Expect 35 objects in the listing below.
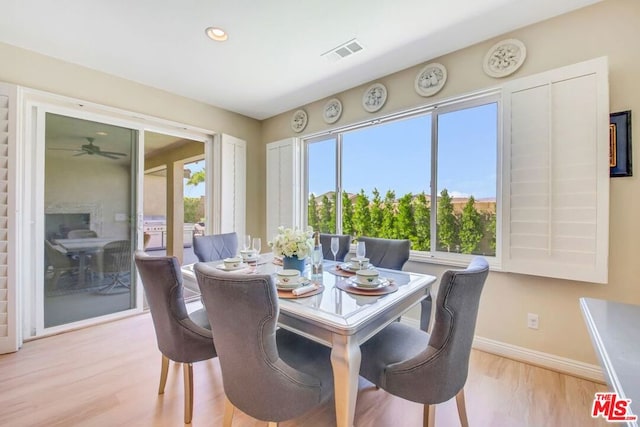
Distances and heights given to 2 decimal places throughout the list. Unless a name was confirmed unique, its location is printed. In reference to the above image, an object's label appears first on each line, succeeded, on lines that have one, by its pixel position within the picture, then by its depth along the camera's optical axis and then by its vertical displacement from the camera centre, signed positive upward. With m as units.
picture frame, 1.86 +0.49
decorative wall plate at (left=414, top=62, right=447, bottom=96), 2.64 +1.34
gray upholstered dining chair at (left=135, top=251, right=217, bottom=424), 1.46 -0.59
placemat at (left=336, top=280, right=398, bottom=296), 1.55 -0.43
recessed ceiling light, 2.25 +1.51
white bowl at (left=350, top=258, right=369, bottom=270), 1.96 -0.36
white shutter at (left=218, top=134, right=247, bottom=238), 3.86 +0.43
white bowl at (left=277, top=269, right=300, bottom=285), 1.63 -0.38
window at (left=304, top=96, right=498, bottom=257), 2.54 +0.40
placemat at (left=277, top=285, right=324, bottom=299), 1.48 -0.44
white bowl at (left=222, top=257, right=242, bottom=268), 1.98 -0.35
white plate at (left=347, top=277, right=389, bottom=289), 1.61 -0.42
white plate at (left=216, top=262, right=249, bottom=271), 1.96 -0.39
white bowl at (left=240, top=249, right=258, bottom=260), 2.36 -0.35
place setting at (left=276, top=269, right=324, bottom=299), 1.51 -0.42
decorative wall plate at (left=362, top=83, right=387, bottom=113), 3.05 +1.33
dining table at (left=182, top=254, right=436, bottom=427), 1.16 -0.46
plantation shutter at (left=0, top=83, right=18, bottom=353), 2.32 -0.08
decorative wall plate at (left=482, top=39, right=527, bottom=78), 2.24 +1.32
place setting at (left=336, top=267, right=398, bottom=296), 1.57 -0.42
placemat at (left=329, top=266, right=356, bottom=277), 1.96 -0.42
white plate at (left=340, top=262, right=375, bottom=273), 1.98 -0.40
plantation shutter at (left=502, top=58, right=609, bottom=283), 1.86 +0.31
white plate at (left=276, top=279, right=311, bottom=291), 1.58 -0.41
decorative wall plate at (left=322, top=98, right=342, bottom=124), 3.46 +1.33
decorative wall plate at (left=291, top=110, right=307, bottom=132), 3.86 +1.33
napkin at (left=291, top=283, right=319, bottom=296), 1.51 -0.42
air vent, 2.44 +1.52
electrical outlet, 2.19 -0.84
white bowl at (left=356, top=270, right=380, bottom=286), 1.64 -0.38
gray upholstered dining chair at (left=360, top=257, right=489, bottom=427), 1.18 -0.64
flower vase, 1.89 -0.34
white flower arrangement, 1.83 -0.20
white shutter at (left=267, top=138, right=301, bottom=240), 3.89 +0.43
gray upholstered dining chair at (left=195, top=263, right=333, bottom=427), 1.03 -0.55
